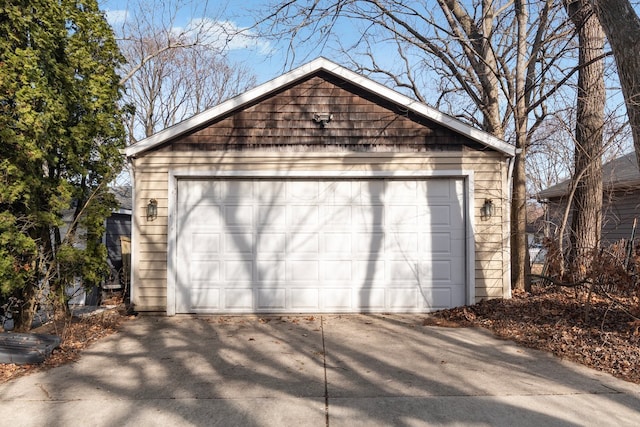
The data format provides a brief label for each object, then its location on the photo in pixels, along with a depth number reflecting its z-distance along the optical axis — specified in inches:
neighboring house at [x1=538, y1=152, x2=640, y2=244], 479.6
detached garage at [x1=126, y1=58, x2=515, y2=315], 304.2
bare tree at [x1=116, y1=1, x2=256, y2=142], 812.0
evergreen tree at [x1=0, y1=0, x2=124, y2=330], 222.1
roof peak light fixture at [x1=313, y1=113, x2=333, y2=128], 306.1
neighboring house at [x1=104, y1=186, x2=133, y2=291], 389.0
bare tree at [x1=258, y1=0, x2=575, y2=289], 354.0
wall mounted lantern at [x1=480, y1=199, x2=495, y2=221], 304.7
